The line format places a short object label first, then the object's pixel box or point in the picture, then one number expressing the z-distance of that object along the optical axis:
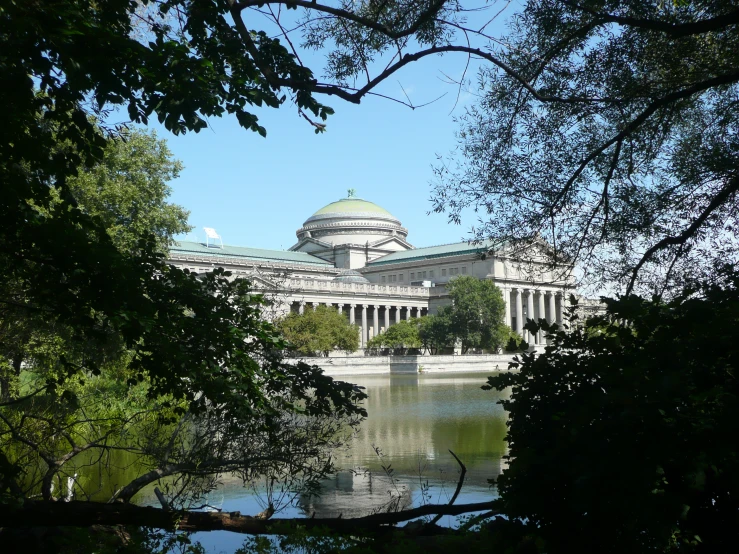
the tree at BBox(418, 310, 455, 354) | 65.81
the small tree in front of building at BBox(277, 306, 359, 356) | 46.91
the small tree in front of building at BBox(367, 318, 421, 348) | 65.25
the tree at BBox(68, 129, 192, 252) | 25.97
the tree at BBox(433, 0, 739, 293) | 8.65
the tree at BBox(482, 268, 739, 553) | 3.38
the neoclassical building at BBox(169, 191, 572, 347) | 79.69
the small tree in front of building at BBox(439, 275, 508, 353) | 66.06
